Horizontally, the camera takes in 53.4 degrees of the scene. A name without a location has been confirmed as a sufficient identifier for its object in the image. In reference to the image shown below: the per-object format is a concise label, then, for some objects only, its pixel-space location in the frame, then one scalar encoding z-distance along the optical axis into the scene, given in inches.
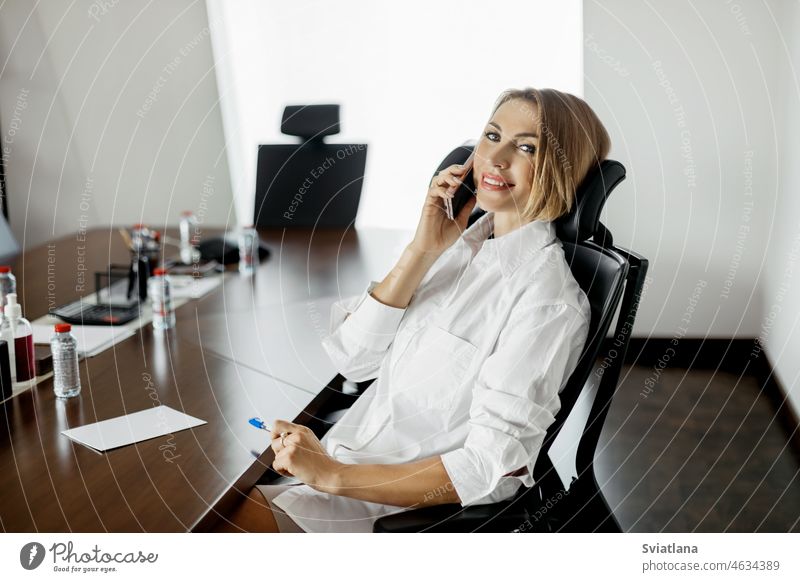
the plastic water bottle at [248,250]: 103.0
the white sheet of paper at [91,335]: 74.7
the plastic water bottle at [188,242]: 108.7
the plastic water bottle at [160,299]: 79.1
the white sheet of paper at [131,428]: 55.7
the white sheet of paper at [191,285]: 93.6
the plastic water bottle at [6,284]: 79.2
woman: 51.3
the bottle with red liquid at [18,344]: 63.9
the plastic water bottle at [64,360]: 62.1
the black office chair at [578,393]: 50.0
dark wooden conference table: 48.4
